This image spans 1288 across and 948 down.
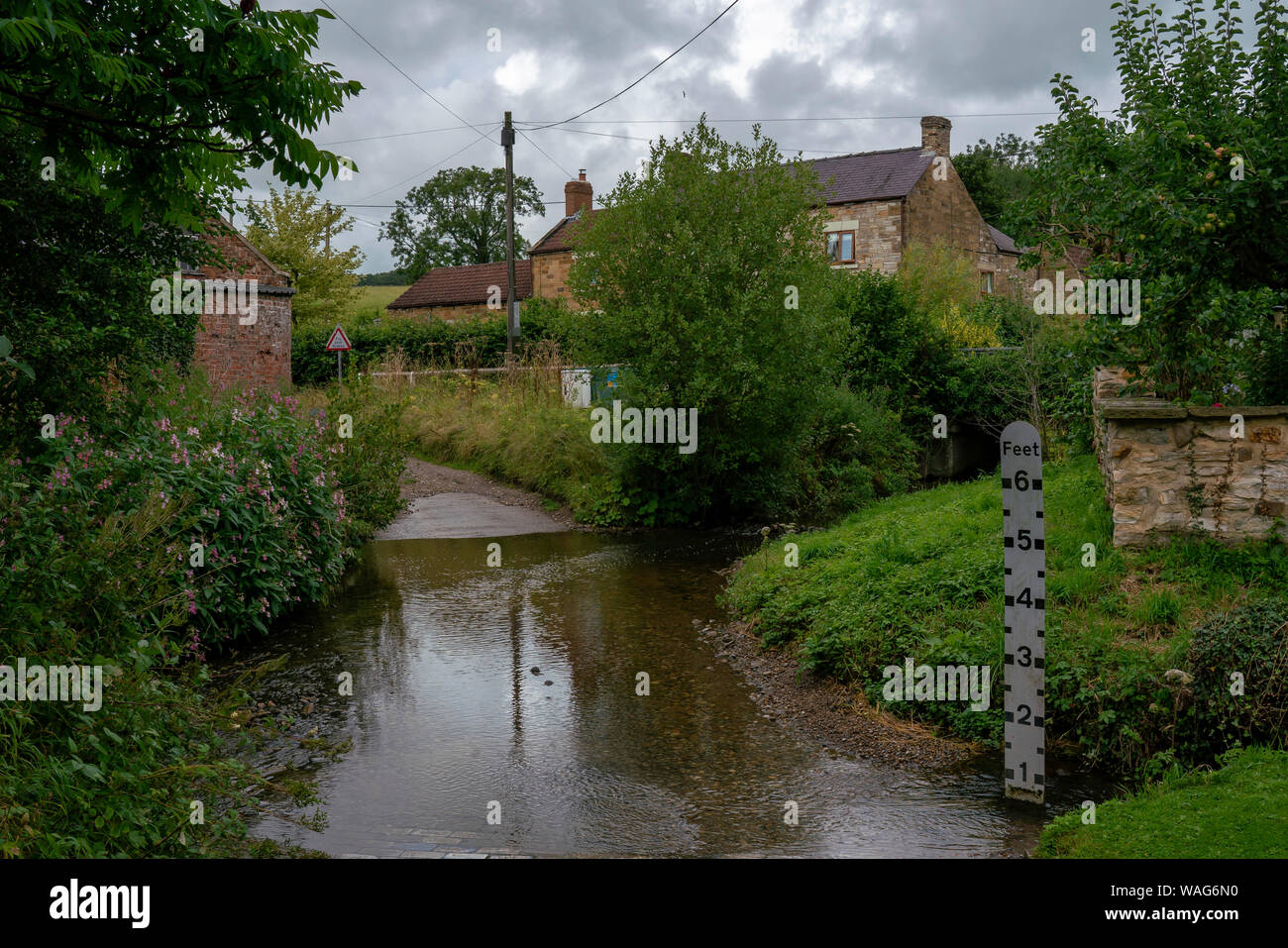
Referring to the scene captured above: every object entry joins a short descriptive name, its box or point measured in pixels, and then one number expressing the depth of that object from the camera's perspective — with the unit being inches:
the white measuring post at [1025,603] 221.6
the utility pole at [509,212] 1026.7
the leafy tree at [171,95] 159.5
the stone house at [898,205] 1385.3
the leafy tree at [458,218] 2444.6
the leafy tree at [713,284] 591.8
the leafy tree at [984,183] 1883.6
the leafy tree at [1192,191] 296.8
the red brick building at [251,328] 959.0
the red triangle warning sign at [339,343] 846.5
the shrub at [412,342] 1198.3
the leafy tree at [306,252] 1659.7
